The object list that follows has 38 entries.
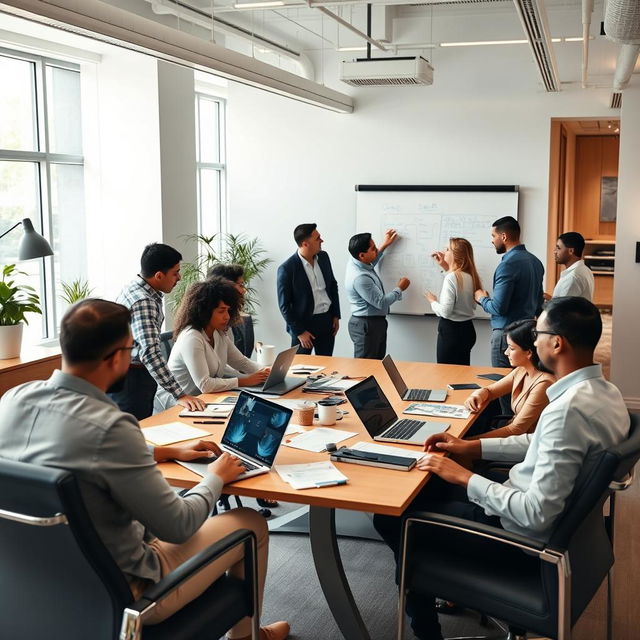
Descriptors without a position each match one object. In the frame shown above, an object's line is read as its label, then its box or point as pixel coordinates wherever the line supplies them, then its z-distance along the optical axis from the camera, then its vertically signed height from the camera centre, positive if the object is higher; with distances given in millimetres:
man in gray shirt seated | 2104 -574
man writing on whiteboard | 6645 -622
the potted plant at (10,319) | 5023 -590
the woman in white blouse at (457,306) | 6398 -649
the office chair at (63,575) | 1948 -906
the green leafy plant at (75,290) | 6578 -549
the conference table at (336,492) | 2682 -884
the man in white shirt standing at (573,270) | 6285 -362
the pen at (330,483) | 2787 -876
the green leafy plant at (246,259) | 7754 -343
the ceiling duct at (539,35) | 4140 +1070
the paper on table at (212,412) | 3756 -868
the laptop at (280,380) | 4227 -829
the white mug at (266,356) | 4863 -781
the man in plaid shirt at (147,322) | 4316 -521
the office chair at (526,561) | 2348 -1061
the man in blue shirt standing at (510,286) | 5918 -455
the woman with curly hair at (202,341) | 4219 -609
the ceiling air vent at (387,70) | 5652 +1047
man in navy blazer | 6520 -577
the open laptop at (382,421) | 3373 -843
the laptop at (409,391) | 4121 -868
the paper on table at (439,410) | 3814 -878
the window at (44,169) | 6312 +434
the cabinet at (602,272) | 12938 -775
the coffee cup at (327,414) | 3619 -834
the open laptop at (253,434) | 2934 -775
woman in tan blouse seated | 3578 -714
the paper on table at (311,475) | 2793 -876
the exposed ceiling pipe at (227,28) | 6027 +1559
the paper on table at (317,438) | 3258 -877
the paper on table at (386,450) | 3102 -869
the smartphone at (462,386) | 4449 -883
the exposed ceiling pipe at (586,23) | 3893 +1031
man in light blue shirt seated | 2424 -665
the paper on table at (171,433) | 3318 -866
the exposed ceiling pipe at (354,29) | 4395 +1191
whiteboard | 7250 -5
